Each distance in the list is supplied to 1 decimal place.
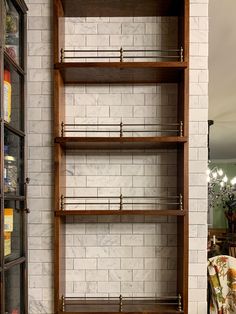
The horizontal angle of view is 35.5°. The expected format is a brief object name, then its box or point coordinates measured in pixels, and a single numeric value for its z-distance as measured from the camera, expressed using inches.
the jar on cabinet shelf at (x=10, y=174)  54.6
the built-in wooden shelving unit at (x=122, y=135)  60.1
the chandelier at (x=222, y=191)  226.7
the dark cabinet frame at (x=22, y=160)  58.0
